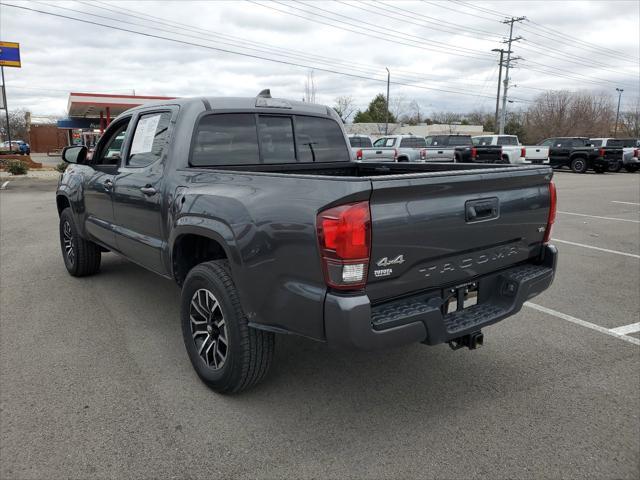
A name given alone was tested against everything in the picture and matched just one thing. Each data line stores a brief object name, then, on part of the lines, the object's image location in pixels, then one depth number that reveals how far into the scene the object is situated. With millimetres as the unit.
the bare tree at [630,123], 81625
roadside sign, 26578
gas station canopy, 31141
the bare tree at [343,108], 76375
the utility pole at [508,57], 47625
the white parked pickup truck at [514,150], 23516
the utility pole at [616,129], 74562
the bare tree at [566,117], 69562
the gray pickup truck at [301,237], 2492
